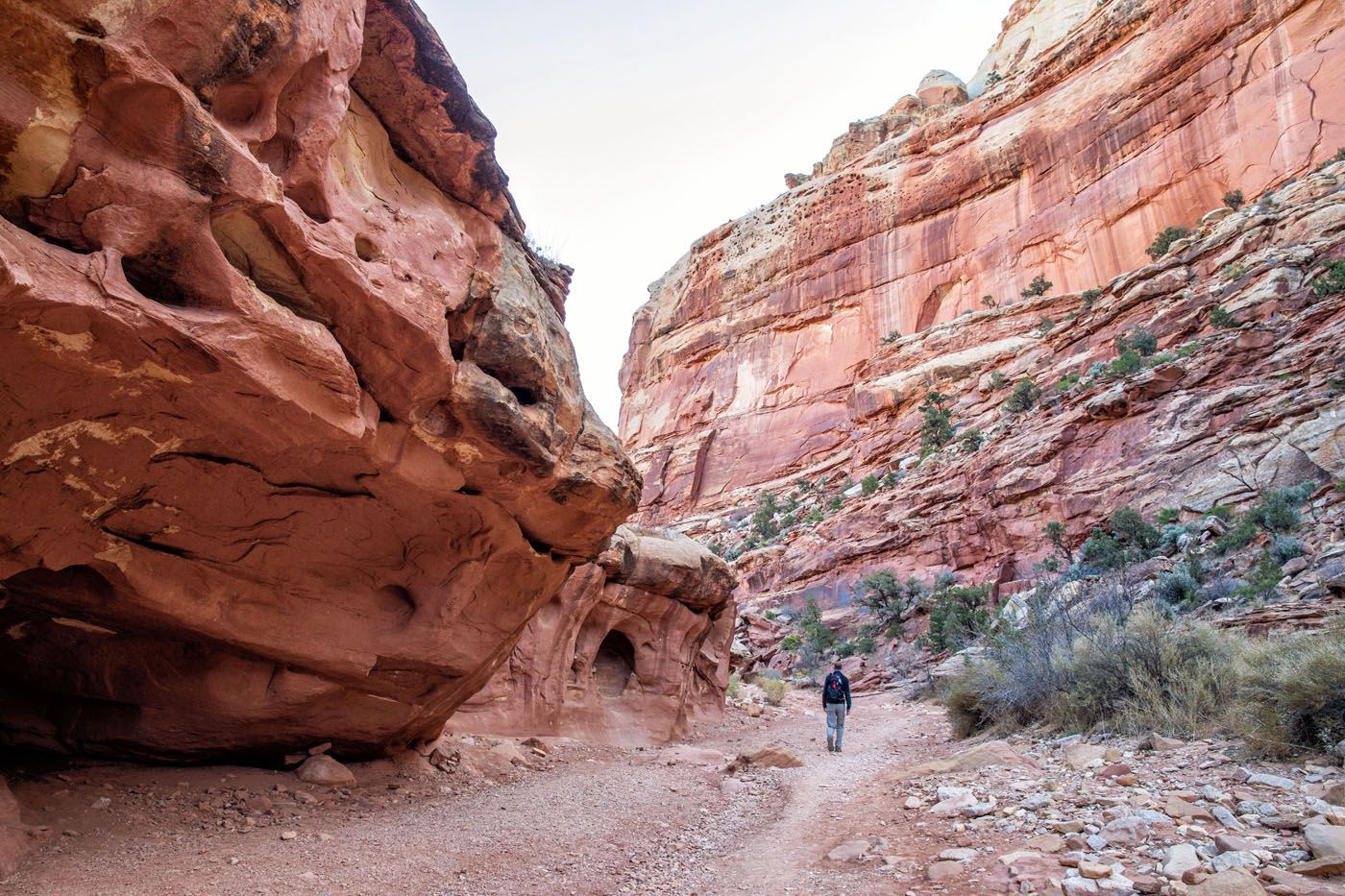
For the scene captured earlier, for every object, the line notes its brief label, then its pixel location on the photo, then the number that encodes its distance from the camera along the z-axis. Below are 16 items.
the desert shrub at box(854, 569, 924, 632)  24.17
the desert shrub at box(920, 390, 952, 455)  32.03
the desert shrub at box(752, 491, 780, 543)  36.84
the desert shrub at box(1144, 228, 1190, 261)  32.41
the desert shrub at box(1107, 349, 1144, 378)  23.00
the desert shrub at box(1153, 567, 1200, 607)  12.66
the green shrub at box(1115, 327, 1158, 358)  24.11
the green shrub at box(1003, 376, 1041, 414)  28.44
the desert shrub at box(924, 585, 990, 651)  19.41
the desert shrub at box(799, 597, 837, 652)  25.11
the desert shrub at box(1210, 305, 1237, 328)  21.64
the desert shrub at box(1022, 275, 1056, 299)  39.44
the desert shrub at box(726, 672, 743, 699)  16.44
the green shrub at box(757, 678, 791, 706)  17.41
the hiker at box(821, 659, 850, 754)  11.31
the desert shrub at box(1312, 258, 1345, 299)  19.27
